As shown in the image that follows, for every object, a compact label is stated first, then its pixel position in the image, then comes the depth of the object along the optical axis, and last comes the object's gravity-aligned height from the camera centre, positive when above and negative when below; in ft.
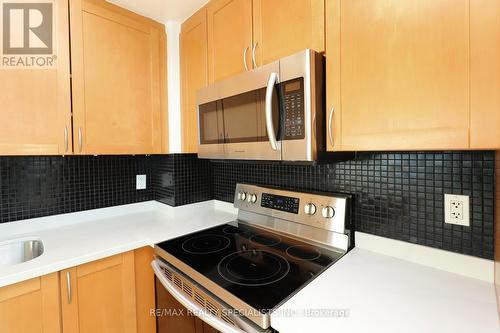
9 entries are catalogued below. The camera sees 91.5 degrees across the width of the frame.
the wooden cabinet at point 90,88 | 3.81 +1.30
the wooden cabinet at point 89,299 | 3.14 -2.00
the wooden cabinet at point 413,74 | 1.97 +0.79
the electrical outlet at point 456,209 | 2.84 -0.62
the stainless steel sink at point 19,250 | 4.26 -1.56
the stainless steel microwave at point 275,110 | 2.91 +0.67
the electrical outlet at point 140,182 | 6.03 -0.52
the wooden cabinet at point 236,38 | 3.16 +1.87
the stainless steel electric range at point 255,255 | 2.57 -1.38
